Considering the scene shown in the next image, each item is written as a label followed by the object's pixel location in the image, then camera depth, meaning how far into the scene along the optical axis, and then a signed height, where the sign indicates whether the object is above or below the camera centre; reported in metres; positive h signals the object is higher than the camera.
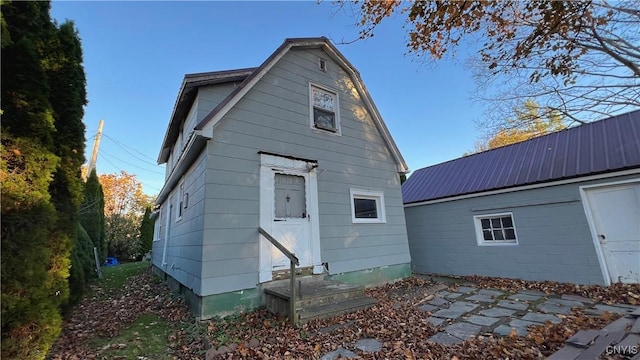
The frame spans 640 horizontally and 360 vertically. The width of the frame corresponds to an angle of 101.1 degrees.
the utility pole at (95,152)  15.14 +5.52
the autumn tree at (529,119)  8.91 +3.78
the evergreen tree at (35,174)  2.72 +0.91
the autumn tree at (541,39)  4.46 +3.69
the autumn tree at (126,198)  18.47 +5.02
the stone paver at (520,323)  3.92 -1.45
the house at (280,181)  4.99 +1.32
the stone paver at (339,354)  3.26 -1.47
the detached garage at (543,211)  6.21 +0.41
